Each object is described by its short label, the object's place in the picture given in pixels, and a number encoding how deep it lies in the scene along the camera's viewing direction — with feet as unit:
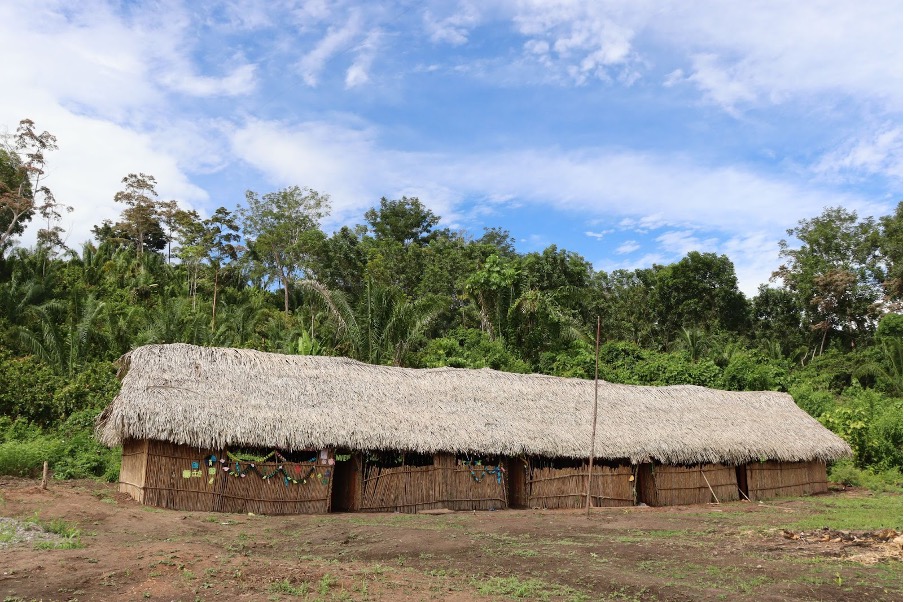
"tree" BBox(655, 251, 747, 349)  107.96
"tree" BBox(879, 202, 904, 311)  104.17
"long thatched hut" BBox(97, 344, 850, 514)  41.09
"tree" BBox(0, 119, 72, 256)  88.69
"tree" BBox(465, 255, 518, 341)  82.12
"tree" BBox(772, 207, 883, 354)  109.19
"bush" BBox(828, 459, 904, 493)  64.13
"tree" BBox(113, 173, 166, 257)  116.98
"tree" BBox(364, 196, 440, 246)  128.06
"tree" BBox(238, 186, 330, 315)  105.81
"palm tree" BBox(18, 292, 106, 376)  65.36
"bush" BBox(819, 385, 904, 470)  68.39
